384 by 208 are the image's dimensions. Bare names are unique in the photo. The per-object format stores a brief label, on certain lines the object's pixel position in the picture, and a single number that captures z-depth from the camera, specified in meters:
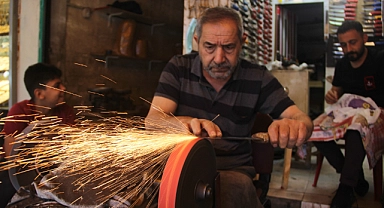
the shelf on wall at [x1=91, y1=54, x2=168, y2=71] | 4.29
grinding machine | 1.07
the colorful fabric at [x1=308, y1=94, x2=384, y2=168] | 2.98
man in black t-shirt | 2.97
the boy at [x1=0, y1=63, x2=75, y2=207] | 2.63
